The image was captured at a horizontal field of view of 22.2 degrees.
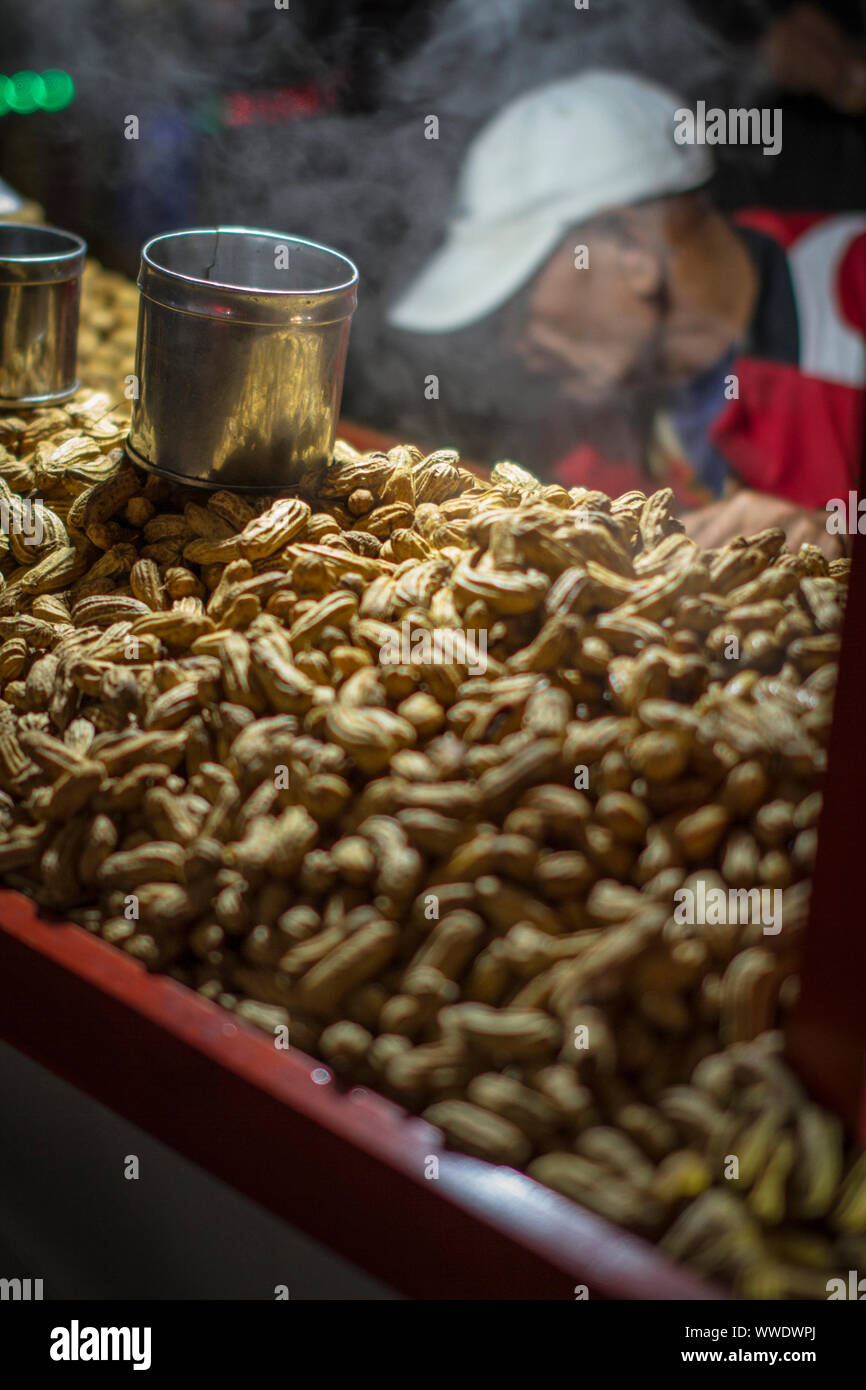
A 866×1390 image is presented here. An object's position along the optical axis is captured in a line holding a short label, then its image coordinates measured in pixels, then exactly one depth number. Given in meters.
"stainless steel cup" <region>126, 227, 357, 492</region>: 1.04
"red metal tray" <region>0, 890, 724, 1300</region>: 0.83
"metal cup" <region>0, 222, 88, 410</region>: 1.18
